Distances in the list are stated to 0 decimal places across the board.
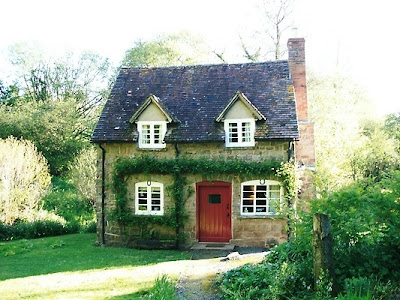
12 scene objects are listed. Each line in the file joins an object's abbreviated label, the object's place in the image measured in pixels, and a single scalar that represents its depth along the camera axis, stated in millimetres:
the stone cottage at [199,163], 17141
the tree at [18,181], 22375
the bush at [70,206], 26527
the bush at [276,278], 8250
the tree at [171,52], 36812
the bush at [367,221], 8234
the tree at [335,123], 26744
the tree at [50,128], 33406
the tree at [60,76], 40000
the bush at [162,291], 9086
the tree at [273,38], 30297
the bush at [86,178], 26142
